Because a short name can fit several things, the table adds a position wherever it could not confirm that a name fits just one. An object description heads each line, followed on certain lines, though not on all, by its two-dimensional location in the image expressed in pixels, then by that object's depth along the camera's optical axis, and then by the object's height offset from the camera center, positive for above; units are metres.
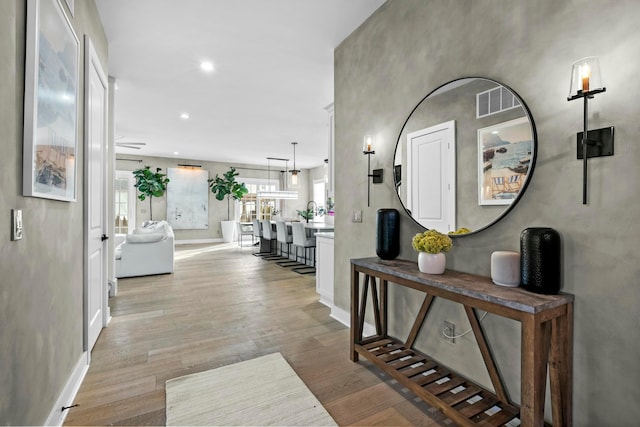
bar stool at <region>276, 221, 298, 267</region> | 6.35 -0.52
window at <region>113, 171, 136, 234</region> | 8.91 +0.24
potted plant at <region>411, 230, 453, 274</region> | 1.83 -0.22
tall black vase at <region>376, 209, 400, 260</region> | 2.32 -0.16
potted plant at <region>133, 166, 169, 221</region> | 8.84 +0.83
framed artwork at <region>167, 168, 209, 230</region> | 9.47 +0.40
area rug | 1.68 -1.13
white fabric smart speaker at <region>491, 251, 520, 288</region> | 1.51 -0.27
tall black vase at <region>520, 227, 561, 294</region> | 1.39 -0.22
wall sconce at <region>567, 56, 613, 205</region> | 1.27 +0.48
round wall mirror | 1.63 +0.35
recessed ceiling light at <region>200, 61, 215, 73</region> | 3.45 +1.66
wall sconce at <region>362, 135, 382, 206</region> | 2.62 +0.41
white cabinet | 3.47 -0.64
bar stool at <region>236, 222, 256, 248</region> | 8.60 -0.49
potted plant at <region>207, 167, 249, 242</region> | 10.02 +0.75
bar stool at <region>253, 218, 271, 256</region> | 7.68 -0.49
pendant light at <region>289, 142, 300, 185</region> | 7.82 +0.93
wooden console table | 1.24 -0.70
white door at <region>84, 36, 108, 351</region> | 2.21 +0.10
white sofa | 4.92 -0.71
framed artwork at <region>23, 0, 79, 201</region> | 1.24 +0.51
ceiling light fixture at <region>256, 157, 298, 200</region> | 9.08 +0.53
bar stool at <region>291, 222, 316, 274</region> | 5.75 -0.52
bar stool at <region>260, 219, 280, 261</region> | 7.39 -0.58
